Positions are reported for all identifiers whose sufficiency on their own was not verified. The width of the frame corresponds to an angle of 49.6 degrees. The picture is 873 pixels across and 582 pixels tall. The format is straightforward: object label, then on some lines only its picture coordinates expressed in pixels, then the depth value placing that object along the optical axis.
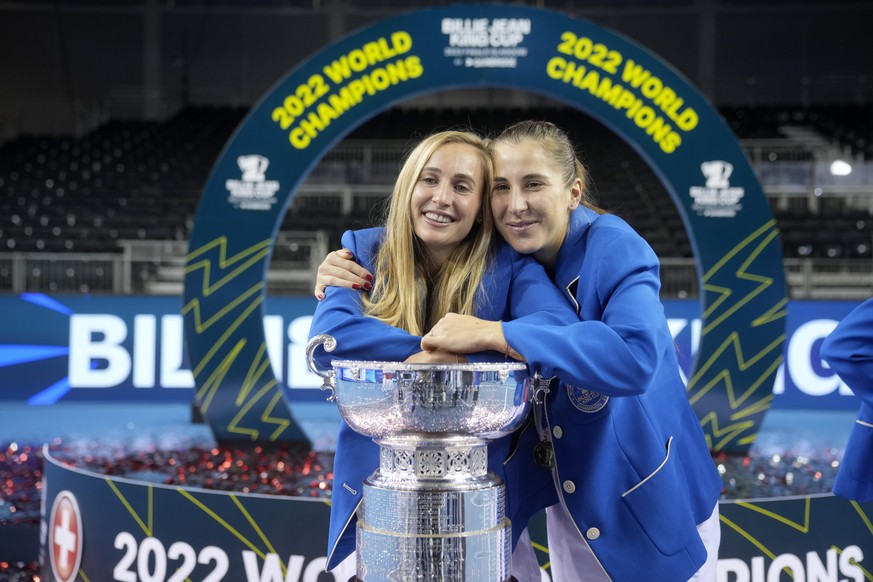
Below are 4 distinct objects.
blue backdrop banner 7.09
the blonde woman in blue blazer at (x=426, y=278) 1.83
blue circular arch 5.41
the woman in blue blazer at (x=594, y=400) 1.60
